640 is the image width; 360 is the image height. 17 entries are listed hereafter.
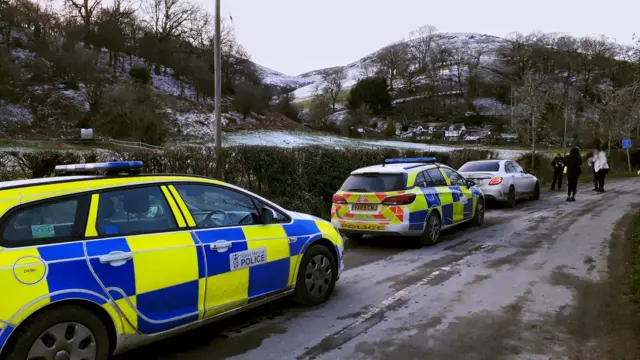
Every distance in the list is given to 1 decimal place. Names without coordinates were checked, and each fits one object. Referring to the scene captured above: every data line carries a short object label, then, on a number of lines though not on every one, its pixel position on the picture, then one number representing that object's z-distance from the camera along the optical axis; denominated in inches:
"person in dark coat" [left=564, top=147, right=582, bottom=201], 611.2
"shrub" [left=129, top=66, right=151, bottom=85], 2001.0
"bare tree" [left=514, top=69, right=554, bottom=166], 1123.9
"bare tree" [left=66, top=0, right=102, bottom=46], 2171.5
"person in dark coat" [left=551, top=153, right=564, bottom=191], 785.6
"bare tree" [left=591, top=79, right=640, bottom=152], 370.9
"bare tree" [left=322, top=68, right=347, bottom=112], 5260.8
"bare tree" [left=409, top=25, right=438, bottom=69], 5349.4
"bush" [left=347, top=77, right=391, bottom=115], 3978.8
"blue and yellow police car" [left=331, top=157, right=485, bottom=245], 317.1
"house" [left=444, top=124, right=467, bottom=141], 3063.5
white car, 545.5
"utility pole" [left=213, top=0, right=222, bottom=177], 508.7
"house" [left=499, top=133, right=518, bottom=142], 2663.9
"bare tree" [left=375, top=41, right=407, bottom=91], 4963.1
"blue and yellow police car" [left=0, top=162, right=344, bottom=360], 116.6
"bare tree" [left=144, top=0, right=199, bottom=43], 2493.8
